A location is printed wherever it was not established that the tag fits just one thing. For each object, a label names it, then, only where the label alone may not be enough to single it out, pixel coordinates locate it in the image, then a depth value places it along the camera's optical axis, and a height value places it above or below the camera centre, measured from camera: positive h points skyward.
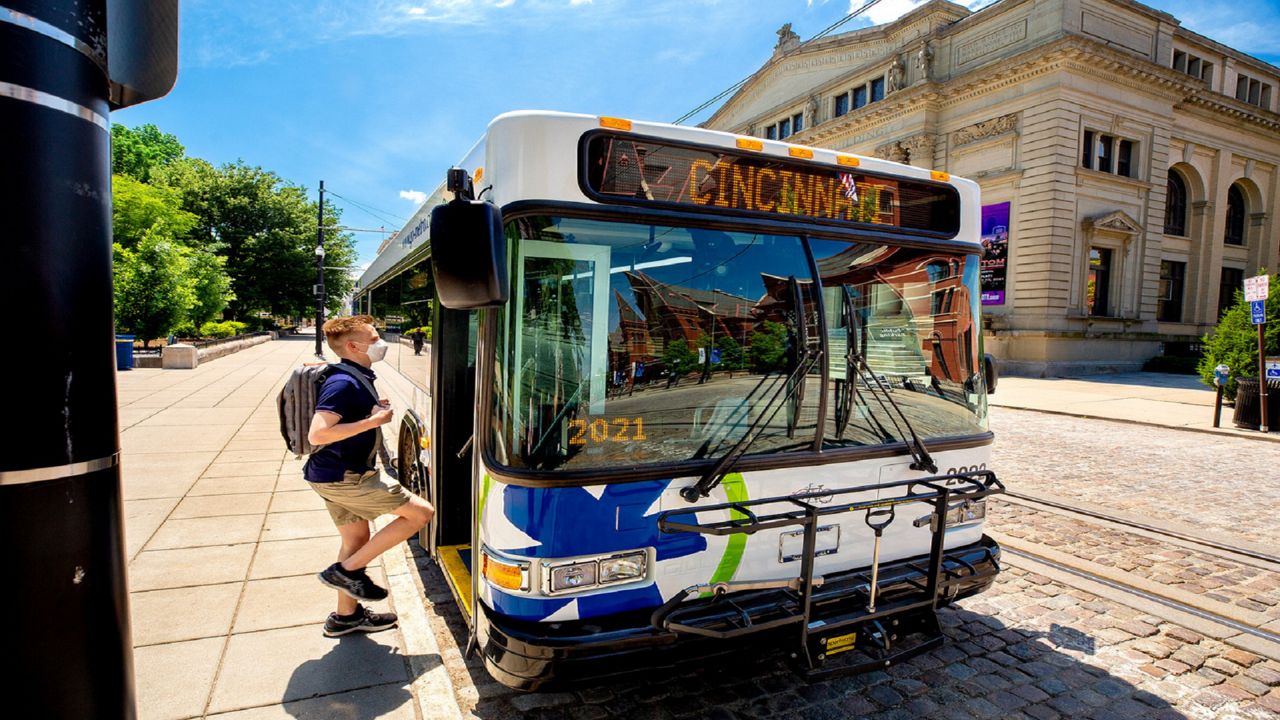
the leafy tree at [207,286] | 28.03 +1.24
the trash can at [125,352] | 18.53 -1.11
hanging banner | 26.88 +3.38
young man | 3.62 -0.94
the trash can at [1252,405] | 12.92 -1.32
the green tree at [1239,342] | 15.55 -0.11
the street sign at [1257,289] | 13.02 +0.97
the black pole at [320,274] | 28.42 +1.85
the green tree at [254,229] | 46.38 +6.11
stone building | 27.22 +8.44
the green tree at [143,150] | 53.78 +14.25
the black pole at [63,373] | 1.33 -0.13
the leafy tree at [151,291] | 21.91 +0.75
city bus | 2.76 -0.36
